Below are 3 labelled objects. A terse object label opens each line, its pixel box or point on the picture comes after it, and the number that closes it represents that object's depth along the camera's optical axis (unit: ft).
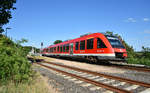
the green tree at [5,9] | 41.16
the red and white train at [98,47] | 37.73
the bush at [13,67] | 16.78
